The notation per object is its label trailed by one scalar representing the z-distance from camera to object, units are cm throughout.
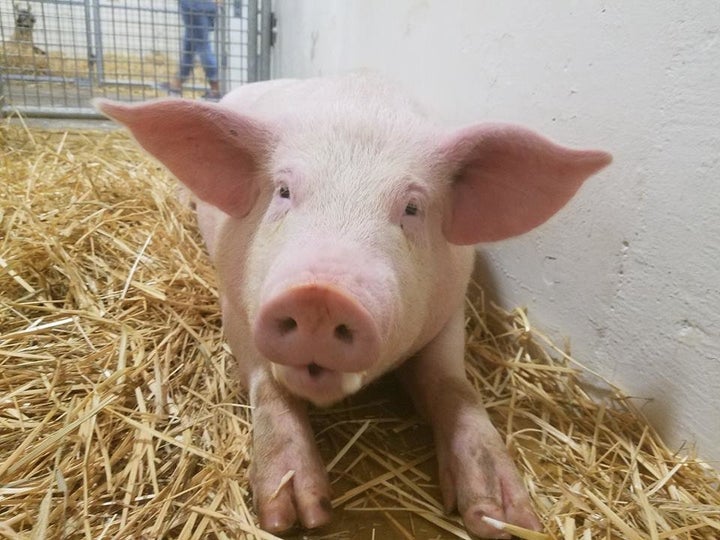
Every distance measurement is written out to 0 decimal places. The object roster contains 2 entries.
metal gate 168
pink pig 35
